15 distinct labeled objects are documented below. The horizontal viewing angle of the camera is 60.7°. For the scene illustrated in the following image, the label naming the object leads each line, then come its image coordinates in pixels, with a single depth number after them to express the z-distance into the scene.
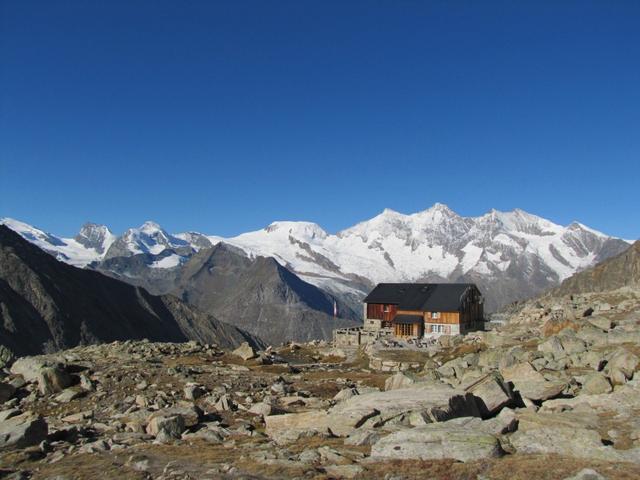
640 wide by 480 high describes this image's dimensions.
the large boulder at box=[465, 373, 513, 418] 21.70
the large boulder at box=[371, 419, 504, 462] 15.72
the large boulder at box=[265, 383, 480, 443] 19.98
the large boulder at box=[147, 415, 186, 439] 21.53
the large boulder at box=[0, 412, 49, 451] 19.90
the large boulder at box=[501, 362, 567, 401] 23.72
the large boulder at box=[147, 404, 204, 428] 23.58
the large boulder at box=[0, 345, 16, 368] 40.28
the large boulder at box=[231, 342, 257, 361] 49.69
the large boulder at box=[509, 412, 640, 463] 15.52
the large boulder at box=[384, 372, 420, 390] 28.62
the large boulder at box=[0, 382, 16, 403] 30.45
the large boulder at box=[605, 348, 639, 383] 25.80
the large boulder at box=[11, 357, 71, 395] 31.84
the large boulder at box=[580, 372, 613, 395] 23.47
